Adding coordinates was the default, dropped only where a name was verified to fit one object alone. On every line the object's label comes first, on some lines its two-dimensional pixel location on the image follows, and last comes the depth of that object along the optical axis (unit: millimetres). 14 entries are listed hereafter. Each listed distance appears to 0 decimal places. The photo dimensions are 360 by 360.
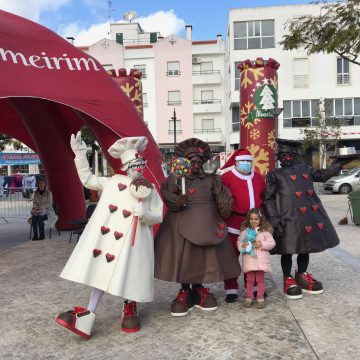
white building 30594
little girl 4582
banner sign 25922
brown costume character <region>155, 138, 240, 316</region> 4316
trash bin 10664
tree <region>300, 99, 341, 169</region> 25641
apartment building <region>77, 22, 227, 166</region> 38875
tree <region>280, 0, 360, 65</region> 11172
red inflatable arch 6141
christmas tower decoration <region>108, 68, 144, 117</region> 13328
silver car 21391
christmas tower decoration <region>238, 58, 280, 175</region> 12156
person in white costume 3859
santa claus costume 4762
